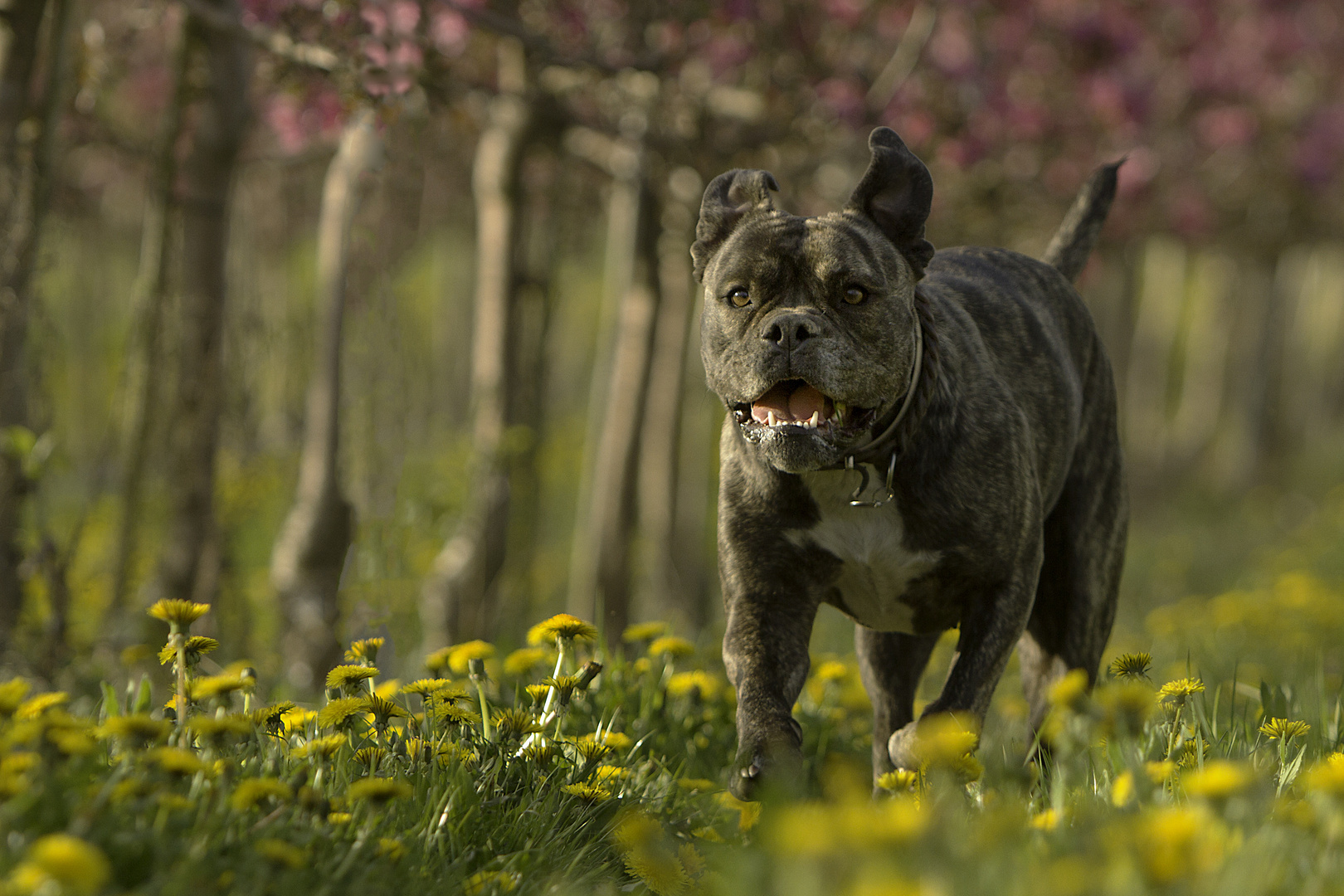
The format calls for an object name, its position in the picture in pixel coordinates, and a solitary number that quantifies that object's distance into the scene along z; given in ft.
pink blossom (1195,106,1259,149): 80.69
